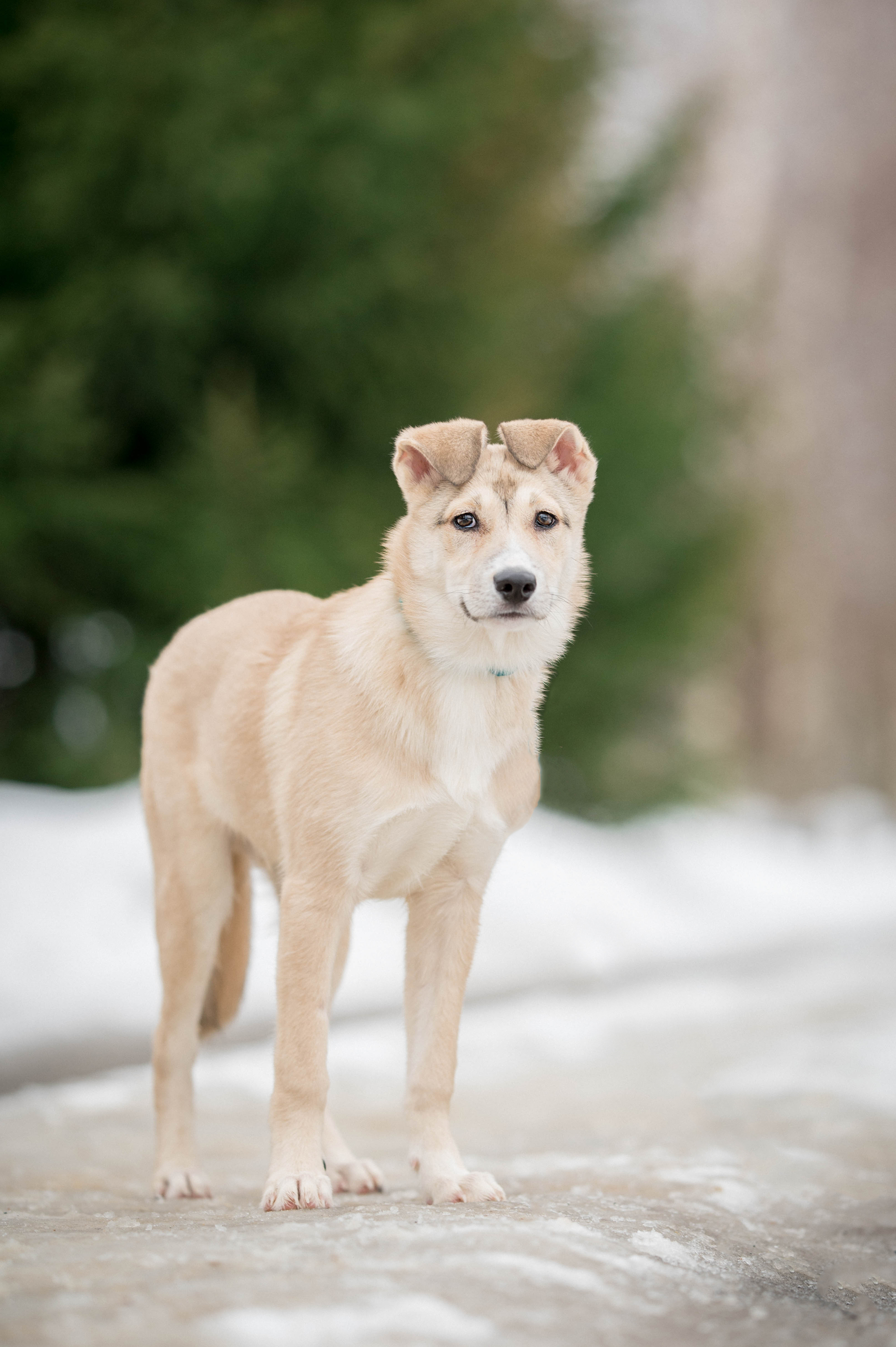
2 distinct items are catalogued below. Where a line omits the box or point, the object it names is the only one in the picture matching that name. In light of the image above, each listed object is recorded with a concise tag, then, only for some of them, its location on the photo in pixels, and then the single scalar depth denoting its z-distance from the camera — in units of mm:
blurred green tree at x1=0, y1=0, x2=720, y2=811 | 8523
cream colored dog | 3016
